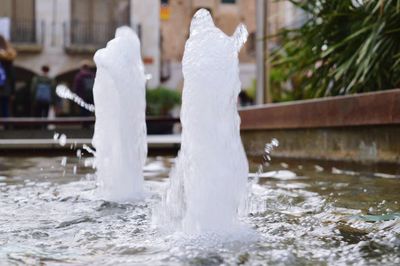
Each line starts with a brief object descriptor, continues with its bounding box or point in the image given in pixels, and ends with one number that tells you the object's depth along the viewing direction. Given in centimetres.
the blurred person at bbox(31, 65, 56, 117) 1549
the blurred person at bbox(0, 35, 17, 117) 1287
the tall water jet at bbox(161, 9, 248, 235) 286
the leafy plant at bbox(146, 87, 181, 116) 2180
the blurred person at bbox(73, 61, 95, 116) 1405
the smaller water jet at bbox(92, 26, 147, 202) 462
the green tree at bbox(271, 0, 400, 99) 625
